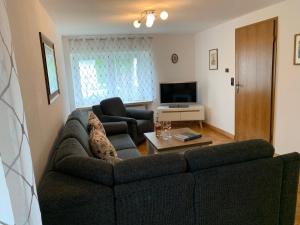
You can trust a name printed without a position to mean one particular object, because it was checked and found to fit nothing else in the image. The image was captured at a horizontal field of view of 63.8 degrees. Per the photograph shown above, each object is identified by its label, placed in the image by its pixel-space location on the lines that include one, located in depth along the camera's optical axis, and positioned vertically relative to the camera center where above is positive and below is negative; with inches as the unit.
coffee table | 112.0 -33.4
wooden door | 138.4 -6.0
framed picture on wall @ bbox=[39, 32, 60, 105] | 97.1 +5.1
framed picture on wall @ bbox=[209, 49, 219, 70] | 199.3 +10.3
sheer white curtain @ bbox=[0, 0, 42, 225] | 30.7 -7.5
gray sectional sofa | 54.7 -27.6
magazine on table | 119.9 -31.8
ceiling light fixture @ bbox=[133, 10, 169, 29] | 123.0 +31.4
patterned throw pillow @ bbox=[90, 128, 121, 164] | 88.3 -26.6
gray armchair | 168.1 -29.8
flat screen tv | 225.3 -17.7
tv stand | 216.8 -35.9
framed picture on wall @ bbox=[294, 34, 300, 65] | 118.6 +8.6
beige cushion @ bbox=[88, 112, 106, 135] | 121.4 -23.6
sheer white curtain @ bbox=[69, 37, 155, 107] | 211.3 +7.6
